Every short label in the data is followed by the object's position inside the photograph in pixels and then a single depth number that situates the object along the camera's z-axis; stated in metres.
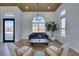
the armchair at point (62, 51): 1.56
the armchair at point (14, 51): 1.35
